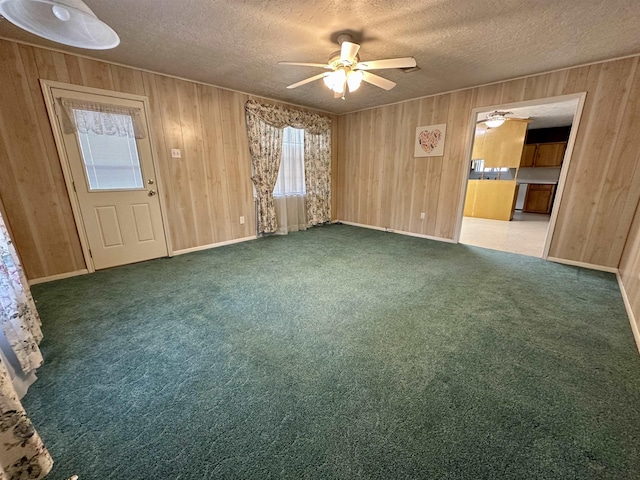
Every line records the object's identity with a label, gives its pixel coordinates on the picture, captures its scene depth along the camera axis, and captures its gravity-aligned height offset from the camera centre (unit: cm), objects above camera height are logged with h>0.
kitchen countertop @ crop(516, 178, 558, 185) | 725 -24
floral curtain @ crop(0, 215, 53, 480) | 88 -88
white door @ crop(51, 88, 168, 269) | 289 -12
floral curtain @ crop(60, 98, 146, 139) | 279 +63
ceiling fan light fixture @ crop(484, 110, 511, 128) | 499 +110
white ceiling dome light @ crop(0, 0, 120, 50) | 103 +66
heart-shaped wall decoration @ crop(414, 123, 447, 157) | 417 +54
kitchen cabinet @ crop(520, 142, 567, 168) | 703 +52
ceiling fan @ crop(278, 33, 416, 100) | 217 +95
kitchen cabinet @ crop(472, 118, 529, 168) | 596 +70
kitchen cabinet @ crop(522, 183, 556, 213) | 726 -69
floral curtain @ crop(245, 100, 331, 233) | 429 +37
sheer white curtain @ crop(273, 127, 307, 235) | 481 -23
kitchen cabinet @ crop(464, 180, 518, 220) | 629 -64
